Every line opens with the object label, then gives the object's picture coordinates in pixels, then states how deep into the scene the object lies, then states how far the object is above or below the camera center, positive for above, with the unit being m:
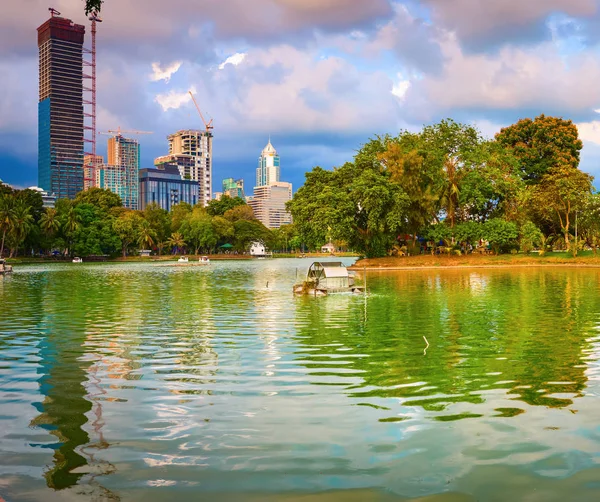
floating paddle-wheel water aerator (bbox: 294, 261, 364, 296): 35.44 -1.74
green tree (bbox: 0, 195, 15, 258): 105.44 +7.51
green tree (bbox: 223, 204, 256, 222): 183.00 +13.96
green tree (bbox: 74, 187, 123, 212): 144.62 +15.31
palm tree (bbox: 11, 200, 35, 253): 107.39 +6.78
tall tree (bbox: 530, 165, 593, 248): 80.25 +8.52
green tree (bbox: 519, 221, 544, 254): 80.12 +2.75
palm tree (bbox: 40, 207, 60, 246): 122.88 +7.55
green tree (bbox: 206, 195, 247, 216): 196.88 +16.73
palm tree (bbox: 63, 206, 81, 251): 126.26 +7.29
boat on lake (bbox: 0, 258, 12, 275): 70.56 -1.24
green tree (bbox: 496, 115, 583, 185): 94.44 +18.10
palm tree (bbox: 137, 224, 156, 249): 141.38 +5.70
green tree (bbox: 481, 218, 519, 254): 78.19 +3.13
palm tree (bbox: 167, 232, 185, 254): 158.62 +4.76
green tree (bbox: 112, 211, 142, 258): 133.62 +7.13
